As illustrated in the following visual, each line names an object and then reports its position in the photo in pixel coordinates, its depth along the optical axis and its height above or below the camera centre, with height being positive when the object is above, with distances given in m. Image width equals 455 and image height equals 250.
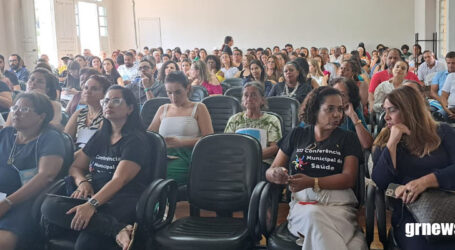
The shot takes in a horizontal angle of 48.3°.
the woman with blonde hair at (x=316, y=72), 7.57 -0.22
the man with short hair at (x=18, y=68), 9.03 +0.03
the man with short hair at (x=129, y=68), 9.44 -0.06
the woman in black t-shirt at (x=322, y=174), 2.46 -0.62
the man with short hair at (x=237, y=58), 9.59 +0.04
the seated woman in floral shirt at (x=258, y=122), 3.79 -0.48
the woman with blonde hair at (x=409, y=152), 2.42 -0.49
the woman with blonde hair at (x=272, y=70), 7.11 -0.16
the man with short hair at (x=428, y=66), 8.46 -0.24
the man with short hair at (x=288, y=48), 15.05 +0.30
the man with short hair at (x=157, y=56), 11.60 +0.18
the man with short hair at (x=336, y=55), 14.26 +0.03
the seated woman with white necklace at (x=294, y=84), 5.20 -0.27
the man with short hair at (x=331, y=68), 9.01 -0.22
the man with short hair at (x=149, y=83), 5.63 -0.21
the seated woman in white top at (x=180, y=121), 3.79 -0.45
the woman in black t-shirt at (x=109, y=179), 2.67 -0.66
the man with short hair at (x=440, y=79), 6.40 -0.36
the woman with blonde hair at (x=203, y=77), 6.29 -0.19
